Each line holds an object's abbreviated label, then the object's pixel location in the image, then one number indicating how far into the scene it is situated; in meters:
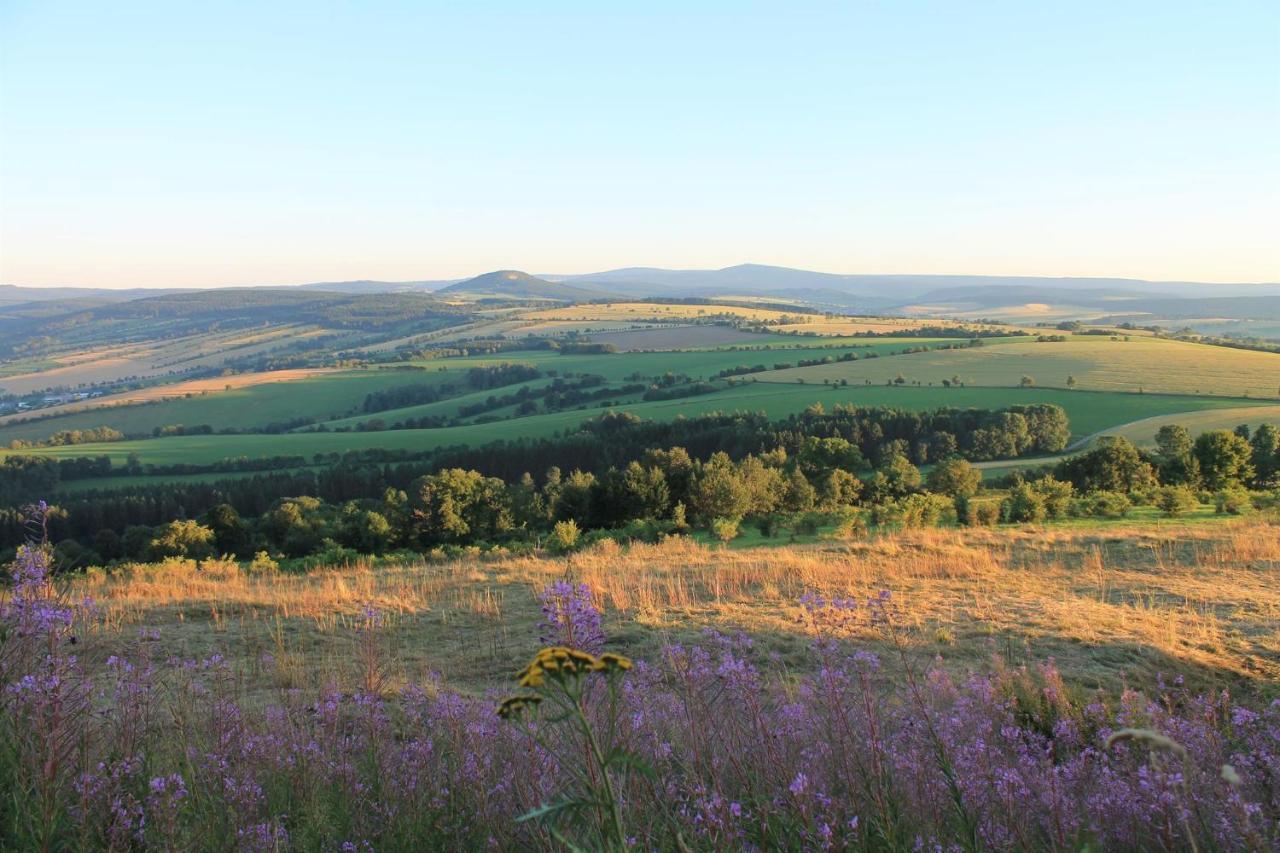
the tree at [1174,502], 26.39
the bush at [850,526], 23.39
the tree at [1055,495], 27.52
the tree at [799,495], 37.47
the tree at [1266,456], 37.94
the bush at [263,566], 20.77
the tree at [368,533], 34.19
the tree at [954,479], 38.03
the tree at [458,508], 36.03
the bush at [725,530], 25.56
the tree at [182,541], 32.41
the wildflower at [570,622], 2.81
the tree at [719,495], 34.38
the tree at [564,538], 23.81
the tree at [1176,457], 36.25
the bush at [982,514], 27.17
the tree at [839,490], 37.97
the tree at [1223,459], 35.50
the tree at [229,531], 37.03
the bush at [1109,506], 26.61
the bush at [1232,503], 26.14
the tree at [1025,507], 26.50
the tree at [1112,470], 36.97
